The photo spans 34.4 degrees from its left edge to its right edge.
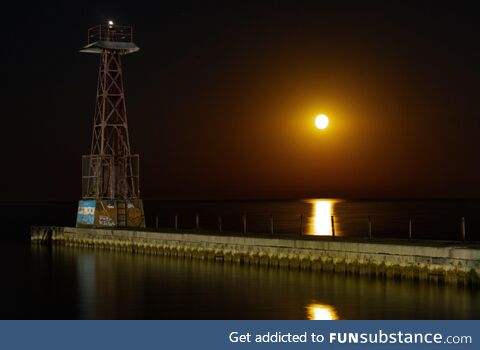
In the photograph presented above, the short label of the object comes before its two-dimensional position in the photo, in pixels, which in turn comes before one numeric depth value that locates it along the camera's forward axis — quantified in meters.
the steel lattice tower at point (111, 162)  57.72
